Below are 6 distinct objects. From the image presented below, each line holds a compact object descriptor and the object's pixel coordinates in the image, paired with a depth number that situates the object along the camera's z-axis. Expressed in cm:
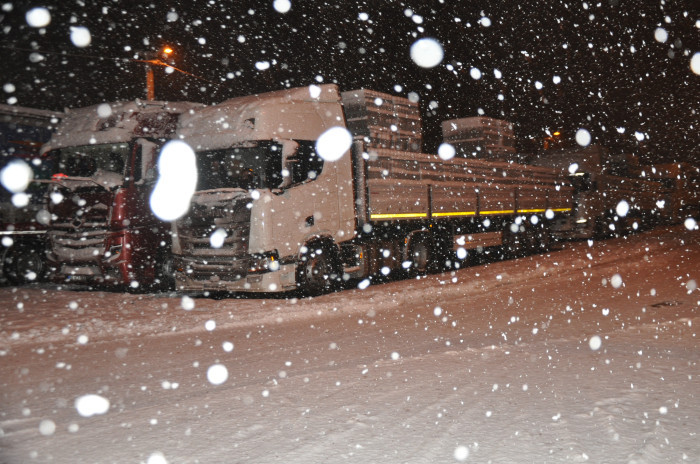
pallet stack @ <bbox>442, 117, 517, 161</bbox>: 1662
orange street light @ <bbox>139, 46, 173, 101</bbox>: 1983
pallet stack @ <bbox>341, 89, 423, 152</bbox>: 1220
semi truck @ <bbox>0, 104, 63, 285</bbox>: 1259
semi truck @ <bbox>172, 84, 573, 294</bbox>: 1002
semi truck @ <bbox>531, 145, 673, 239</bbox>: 2253
